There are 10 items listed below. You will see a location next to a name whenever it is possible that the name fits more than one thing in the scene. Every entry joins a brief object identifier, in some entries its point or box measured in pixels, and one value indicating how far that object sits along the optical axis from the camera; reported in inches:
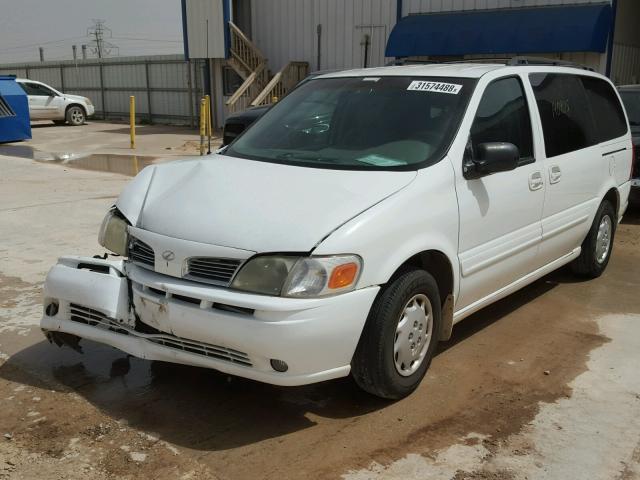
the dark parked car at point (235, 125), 226.5
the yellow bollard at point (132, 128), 645.9
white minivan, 122.6
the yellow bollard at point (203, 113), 591.0
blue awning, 595.2
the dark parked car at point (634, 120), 321.7
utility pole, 3021.7
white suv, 899.4
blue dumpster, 679.7
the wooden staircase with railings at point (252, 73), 831.1
